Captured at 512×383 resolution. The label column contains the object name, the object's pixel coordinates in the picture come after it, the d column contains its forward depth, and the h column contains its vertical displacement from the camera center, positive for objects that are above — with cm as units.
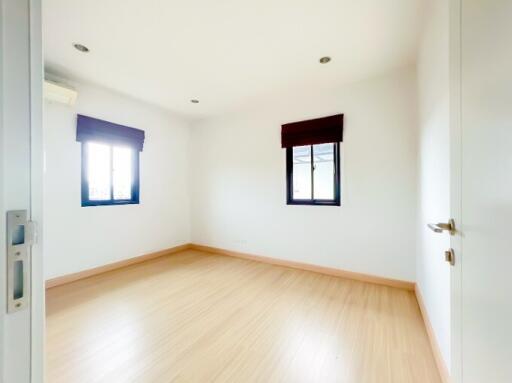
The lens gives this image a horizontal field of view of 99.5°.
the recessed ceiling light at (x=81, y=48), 215 +146
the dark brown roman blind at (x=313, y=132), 292 +85
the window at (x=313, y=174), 304 +25
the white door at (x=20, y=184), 45 +2
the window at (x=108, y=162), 295 +47
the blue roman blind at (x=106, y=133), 286 +86
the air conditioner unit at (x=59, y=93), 241 +116
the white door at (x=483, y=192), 57 -1
